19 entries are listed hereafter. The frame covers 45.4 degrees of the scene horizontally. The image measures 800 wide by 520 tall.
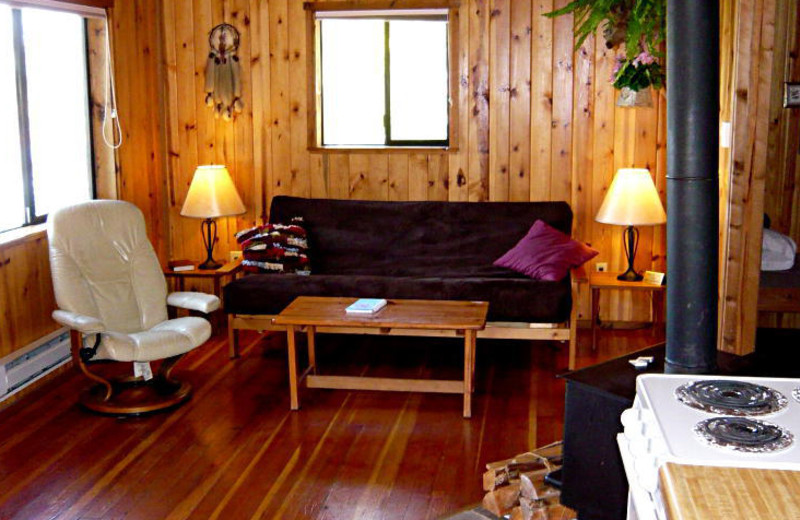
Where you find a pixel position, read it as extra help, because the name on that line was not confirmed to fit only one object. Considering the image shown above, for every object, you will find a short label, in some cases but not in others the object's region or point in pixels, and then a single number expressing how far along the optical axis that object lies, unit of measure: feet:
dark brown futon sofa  16.40
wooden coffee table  14.60
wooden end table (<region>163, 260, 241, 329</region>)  18.65
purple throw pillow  17.16
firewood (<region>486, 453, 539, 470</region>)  11.21
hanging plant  10.62
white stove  6.06
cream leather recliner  14.79
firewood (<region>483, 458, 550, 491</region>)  10.97
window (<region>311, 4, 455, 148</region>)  20.27
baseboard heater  15.34
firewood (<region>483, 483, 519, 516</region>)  10.87
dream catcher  19.95
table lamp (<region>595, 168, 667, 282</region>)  17.75
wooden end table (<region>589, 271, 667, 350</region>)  17.75
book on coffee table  14.98
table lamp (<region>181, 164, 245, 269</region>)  19.02
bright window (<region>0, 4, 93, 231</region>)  16.08
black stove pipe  8.41
